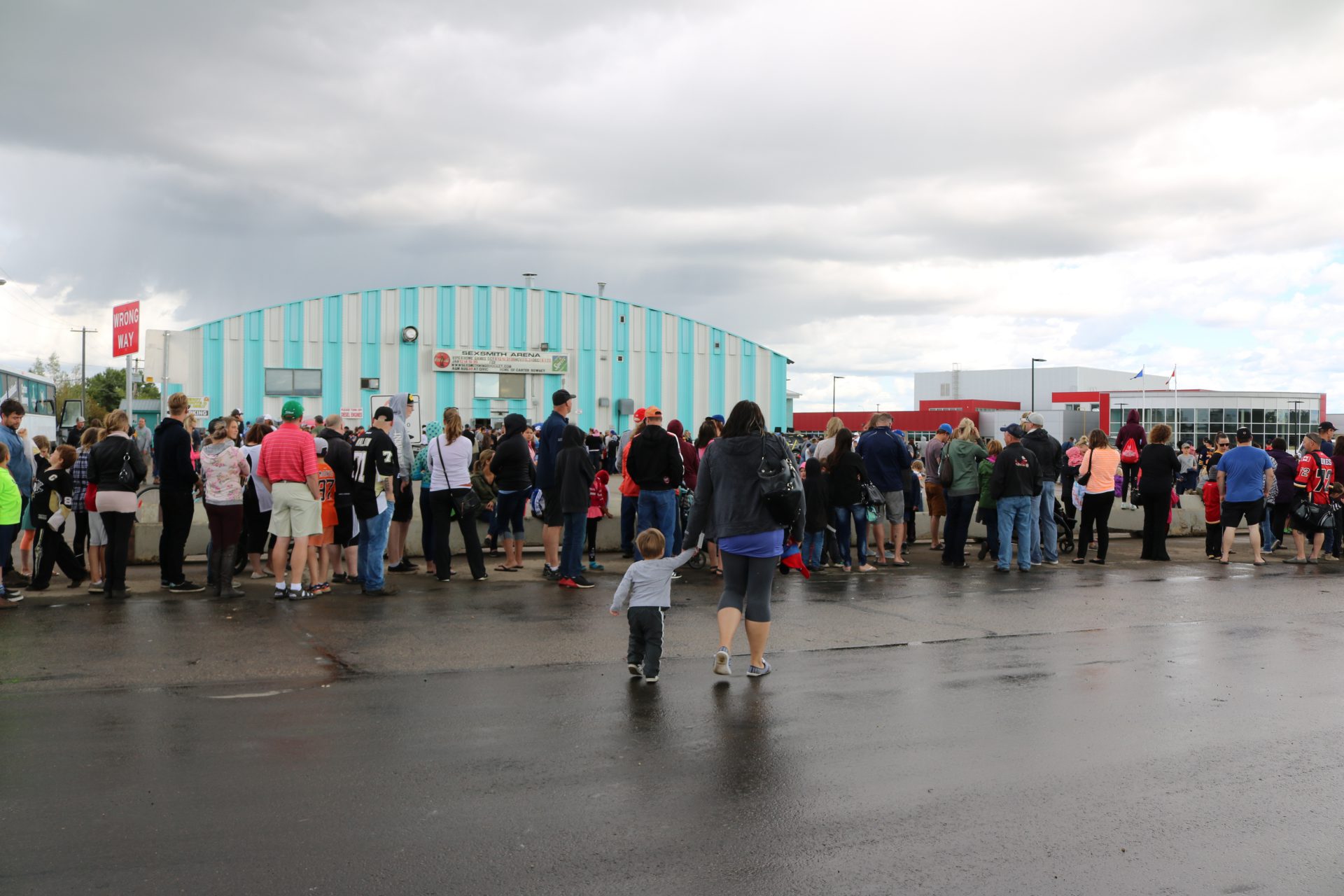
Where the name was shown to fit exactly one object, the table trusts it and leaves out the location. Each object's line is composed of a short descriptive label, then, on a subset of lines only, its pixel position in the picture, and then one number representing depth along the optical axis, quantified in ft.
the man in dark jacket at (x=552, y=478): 40.09
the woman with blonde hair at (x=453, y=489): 38.88
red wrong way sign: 56.59
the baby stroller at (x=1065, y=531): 52.65
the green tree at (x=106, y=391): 278.22
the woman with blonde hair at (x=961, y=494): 46.32
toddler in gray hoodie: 24.12
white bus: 109.70
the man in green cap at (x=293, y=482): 34.73
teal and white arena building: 130.11
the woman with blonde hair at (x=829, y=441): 44.01
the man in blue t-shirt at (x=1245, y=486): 48.11
